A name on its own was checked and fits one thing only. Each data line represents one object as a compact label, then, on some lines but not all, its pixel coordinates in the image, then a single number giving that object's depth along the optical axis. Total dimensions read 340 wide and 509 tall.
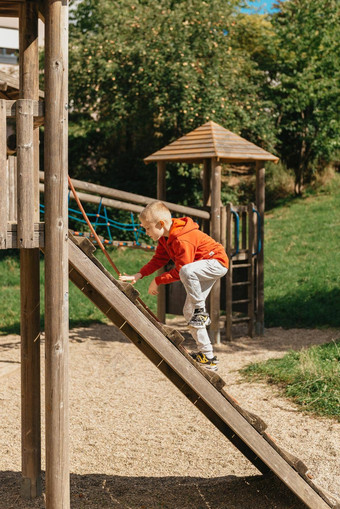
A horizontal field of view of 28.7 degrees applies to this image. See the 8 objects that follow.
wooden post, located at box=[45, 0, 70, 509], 3.71
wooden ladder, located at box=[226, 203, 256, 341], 9.92
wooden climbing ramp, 3.93
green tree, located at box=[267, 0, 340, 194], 19.69
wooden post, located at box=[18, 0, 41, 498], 4.71
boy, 4.42
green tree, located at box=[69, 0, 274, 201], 17.14
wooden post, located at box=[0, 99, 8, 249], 3.71
